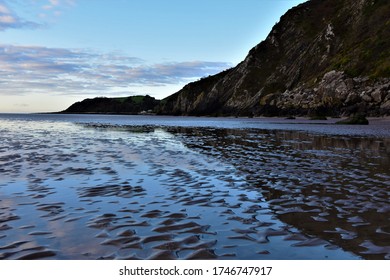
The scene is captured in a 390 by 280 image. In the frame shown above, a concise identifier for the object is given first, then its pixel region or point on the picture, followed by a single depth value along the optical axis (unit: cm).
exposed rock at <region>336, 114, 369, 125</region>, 6069
